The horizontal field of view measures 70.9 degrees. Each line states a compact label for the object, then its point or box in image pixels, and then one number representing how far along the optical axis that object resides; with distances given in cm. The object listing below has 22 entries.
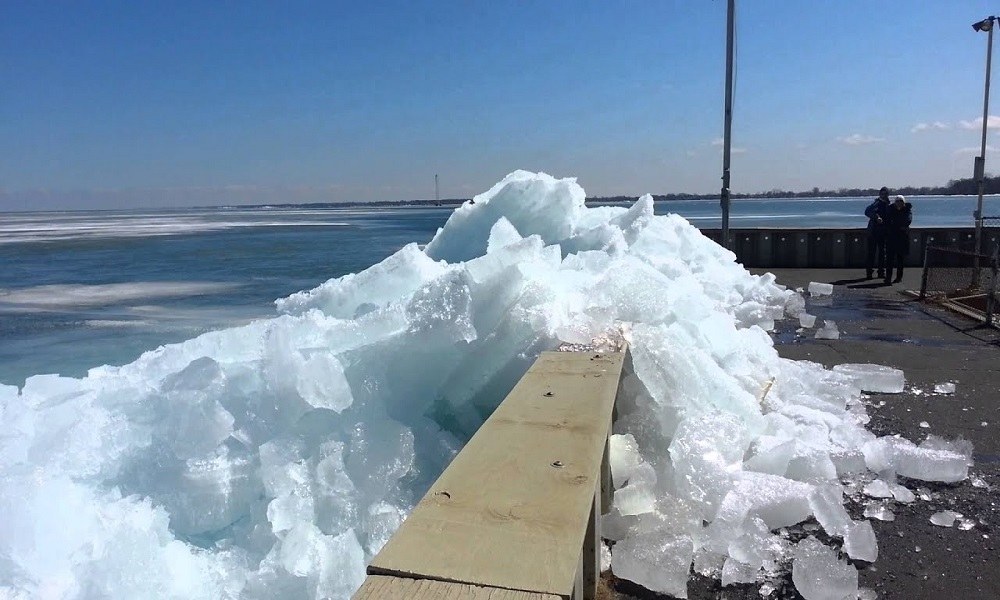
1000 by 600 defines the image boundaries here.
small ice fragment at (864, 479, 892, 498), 420
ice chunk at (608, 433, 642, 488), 401
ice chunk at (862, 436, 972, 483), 437
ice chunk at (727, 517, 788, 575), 341
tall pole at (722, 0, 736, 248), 1265
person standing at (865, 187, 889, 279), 1376
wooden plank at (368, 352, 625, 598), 201
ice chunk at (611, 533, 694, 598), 320
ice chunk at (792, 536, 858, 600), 314
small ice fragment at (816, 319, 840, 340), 863
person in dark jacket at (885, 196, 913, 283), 1333
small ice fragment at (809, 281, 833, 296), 1211
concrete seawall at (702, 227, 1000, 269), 1658
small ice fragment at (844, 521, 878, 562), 349
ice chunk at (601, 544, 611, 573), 340
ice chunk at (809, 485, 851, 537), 369
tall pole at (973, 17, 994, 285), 1085
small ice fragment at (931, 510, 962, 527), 385
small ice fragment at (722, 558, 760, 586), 330
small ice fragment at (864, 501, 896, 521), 393
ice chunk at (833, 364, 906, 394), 623
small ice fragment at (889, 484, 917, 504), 413
